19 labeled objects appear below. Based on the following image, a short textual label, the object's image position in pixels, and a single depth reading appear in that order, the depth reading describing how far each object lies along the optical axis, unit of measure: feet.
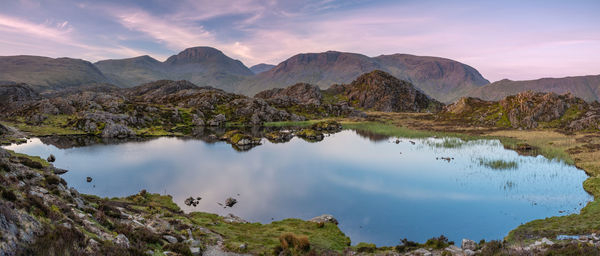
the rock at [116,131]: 413.59
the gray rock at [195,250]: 78.48
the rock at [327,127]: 554.26
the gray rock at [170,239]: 81.76
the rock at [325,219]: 130.18
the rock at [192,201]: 155.12
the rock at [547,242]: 76.12
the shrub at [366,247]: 98.56
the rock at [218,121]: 622.95
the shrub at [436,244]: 91.37
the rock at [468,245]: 87.73
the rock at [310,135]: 437.71
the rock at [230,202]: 156.56
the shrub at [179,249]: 73.68
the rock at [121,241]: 59.65
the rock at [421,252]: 83.71
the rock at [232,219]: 128.22
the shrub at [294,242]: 89.22
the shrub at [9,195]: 55.43
